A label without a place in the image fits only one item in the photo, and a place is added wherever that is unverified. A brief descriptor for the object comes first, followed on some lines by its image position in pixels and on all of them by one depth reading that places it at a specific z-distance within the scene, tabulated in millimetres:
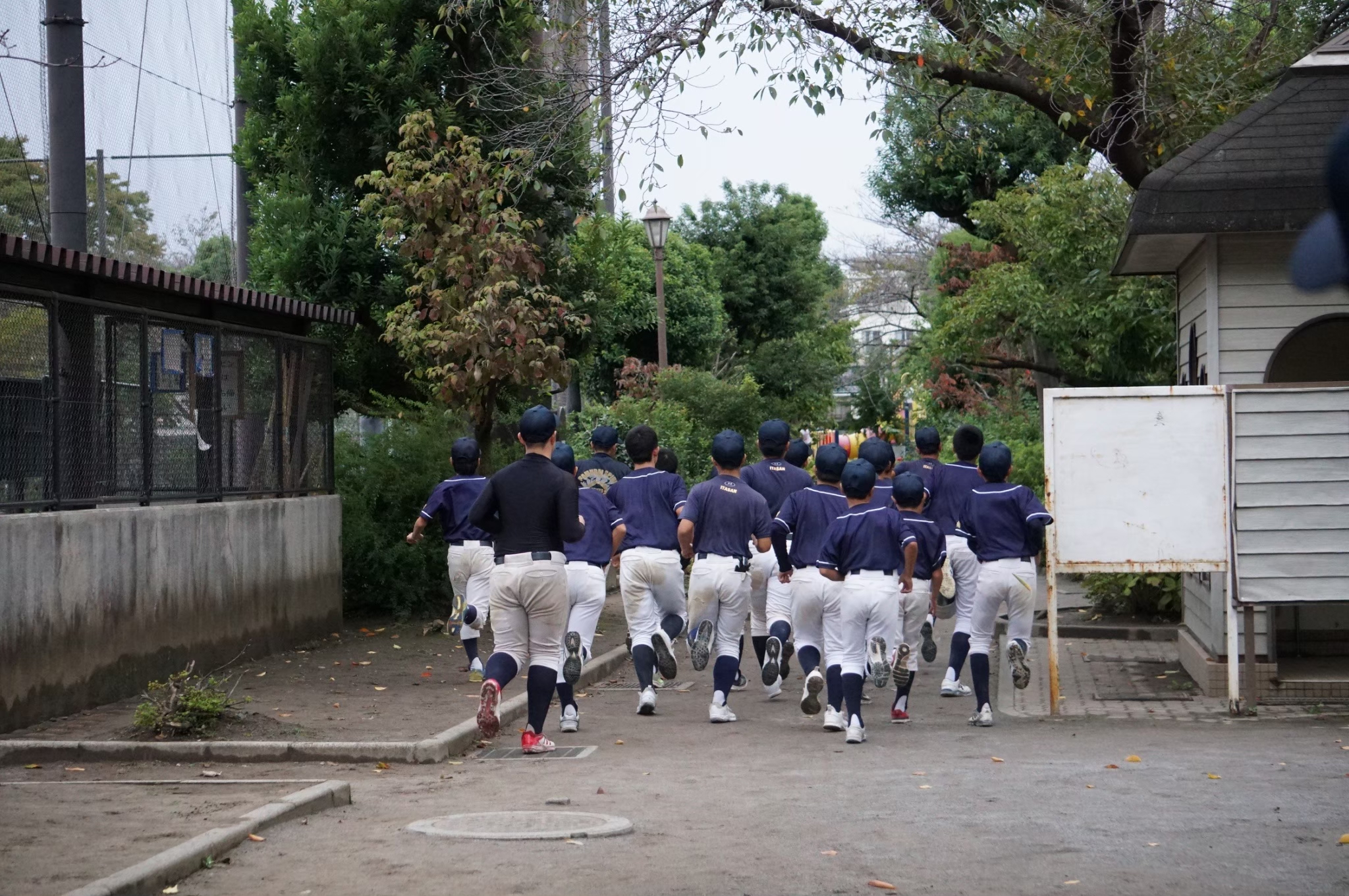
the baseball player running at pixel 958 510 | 12648
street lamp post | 25547
